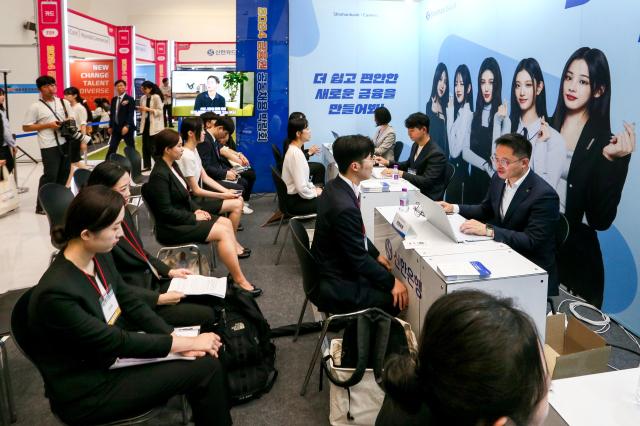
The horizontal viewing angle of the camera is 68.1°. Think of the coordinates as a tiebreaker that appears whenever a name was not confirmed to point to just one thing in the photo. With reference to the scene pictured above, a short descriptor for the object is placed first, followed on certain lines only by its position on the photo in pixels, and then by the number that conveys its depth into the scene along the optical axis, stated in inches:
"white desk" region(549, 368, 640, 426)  44.8
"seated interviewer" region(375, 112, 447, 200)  164.1
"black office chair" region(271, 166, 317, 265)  156.9
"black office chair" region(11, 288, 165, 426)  58.6
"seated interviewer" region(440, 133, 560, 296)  96.1
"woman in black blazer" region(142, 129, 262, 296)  127.3
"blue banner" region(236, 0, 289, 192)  253.0
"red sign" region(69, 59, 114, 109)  496.1
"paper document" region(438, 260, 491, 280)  74.0
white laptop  92.0
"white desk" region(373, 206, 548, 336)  75.4
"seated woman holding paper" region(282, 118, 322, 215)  163.9
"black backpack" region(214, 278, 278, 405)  91.1
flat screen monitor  262.8
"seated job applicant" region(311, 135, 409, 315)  91.4
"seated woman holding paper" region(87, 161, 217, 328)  89.5
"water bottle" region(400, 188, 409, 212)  130.0
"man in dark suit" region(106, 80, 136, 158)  303.7
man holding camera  212.7
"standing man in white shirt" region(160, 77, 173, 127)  473.4
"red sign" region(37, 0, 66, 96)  297.1
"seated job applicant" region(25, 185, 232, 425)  57.9
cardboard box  79.7
